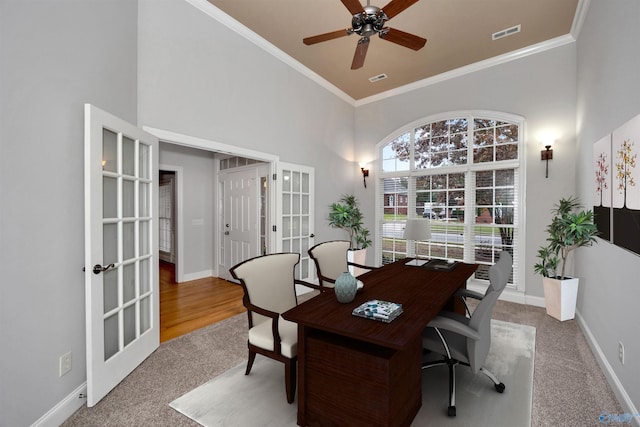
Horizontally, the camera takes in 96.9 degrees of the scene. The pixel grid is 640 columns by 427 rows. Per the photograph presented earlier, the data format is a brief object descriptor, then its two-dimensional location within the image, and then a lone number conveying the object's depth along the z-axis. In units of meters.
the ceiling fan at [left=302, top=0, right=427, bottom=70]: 2.27
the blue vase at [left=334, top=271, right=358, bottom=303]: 1.93
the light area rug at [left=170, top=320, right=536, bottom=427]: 1.83
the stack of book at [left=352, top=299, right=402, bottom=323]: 1.65
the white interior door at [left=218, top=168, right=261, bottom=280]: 4.89
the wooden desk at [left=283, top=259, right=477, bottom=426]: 1.48
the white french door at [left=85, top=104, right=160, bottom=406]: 1.94
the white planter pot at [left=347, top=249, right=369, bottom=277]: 5.12
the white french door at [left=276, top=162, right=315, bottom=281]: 4.33
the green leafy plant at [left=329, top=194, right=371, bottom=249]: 5.20
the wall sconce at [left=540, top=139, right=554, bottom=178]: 3.91
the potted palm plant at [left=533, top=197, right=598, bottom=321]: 3.06
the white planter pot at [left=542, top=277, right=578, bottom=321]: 3.38
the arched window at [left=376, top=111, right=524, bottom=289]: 4.33
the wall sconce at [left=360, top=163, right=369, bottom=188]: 5.77
